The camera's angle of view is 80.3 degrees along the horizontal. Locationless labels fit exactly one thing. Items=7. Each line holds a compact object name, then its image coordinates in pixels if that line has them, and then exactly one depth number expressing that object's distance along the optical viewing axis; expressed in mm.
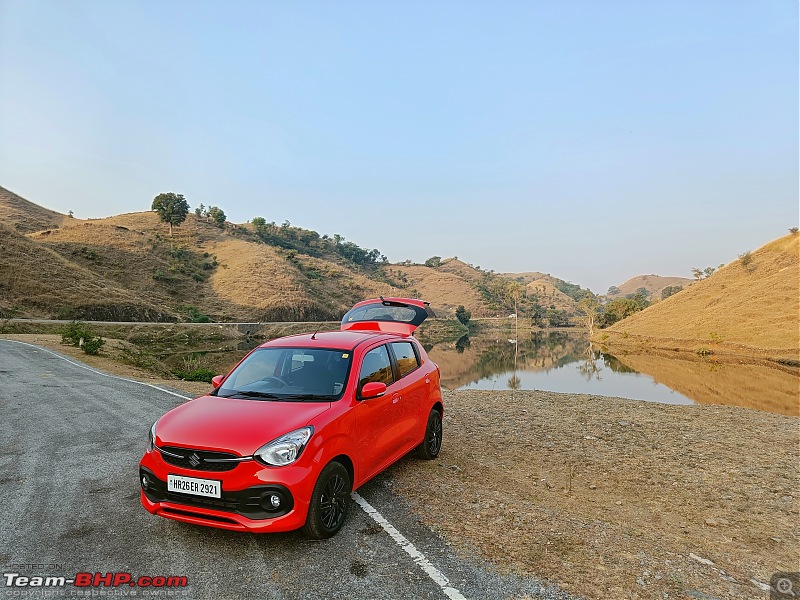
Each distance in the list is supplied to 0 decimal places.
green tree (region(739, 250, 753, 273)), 73688
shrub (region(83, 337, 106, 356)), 21094
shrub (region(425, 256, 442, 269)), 191362
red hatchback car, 3895
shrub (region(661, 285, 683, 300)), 134250
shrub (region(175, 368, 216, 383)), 20000
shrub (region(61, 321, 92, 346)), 23700
